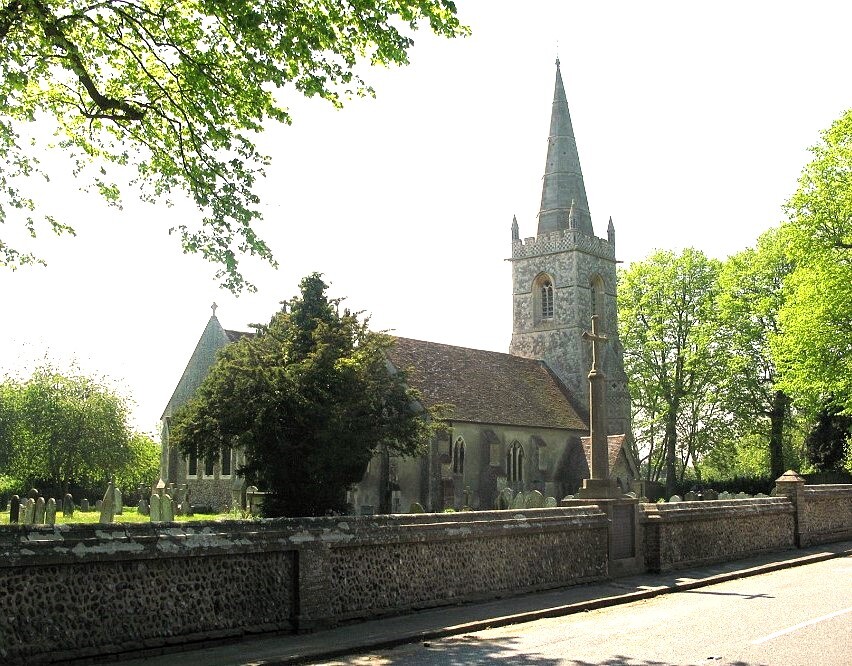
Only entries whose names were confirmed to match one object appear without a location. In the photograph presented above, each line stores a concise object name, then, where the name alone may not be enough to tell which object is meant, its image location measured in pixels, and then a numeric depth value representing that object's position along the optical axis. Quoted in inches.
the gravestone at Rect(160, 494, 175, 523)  956.6
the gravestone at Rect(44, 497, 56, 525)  917.8
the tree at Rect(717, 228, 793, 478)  1640.0
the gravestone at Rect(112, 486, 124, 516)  1199.6
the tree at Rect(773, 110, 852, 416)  1088.2
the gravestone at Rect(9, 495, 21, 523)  1122.7
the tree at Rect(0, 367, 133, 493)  1772.9
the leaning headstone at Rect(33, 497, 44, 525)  932.0
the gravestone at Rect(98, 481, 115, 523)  918.4
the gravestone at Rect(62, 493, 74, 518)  1336.1
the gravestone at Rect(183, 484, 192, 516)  1339.1
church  1378.0
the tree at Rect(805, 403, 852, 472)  1534.2
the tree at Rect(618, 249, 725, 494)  1830.7
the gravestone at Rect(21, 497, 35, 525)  968.3
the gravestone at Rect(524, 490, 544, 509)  955.8
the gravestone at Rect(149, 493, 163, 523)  976.3
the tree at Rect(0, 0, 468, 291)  456.4
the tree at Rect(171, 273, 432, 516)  888.9
